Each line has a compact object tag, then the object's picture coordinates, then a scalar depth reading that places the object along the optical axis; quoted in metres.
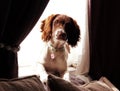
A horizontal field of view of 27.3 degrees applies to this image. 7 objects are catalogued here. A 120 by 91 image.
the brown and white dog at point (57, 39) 1.74
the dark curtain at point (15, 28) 1.48
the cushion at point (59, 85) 1.33
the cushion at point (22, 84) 1.17
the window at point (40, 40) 1.96
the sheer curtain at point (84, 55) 2.11
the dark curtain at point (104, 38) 2.12
